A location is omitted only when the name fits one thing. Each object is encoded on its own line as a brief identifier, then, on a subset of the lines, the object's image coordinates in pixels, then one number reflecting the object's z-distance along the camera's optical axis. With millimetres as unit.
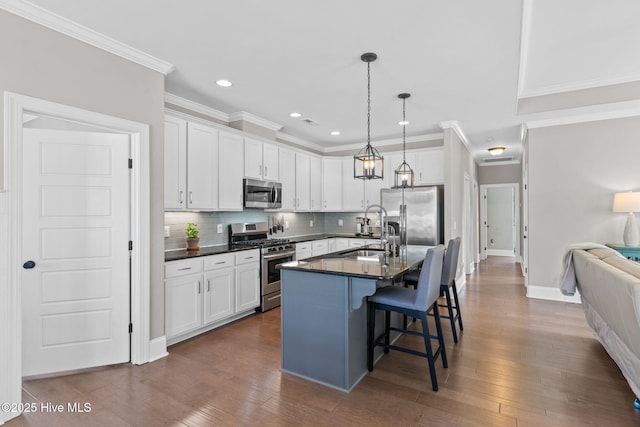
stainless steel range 4363
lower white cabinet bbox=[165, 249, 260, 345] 3260
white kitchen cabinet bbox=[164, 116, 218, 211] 3467
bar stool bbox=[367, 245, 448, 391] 2469
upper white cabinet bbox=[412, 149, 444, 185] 5453
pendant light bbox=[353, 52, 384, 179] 2932
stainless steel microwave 4422
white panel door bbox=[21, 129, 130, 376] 2598
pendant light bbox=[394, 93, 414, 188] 3864
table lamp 4109
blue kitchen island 2424
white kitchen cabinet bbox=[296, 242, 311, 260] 5138
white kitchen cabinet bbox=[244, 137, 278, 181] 4480
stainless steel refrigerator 5133
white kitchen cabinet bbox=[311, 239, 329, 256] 5514
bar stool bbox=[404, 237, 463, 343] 3320
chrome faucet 3221
